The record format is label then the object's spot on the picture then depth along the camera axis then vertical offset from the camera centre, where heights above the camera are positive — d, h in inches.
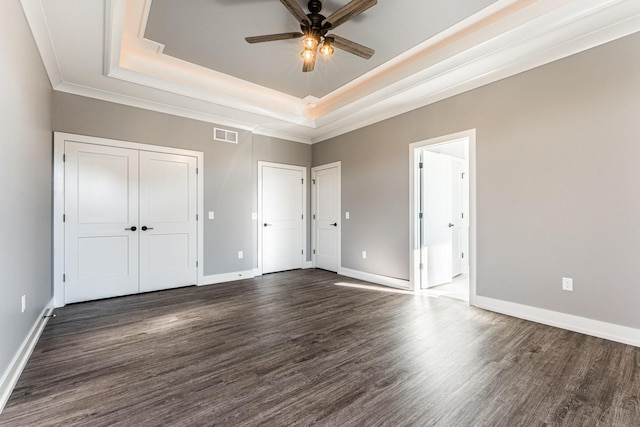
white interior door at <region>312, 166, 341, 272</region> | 211.9 -2.2
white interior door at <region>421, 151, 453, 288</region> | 164.1 -4.1
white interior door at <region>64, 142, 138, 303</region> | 138.6 -3.4
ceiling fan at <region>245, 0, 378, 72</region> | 86.9 +62.8
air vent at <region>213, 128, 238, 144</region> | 184.0 +52.3
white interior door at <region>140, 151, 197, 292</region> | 159.2 -3.6
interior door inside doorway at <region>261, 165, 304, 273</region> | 210.1 -2.8
